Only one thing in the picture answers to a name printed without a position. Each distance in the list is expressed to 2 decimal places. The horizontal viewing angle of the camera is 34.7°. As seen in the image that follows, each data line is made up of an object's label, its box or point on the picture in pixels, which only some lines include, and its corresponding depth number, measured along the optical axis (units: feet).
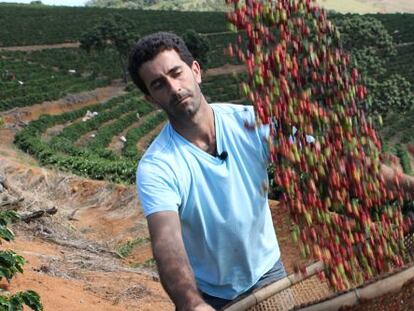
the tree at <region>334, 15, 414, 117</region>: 94.53
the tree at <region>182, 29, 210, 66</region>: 152.56
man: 8.63
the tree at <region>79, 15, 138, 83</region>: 149.69
